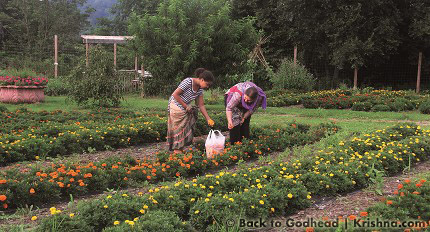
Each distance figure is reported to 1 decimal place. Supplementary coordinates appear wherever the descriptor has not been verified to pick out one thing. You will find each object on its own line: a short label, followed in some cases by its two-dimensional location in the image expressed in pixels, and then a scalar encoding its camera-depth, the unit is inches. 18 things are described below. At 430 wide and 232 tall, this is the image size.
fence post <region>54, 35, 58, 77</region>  812.3
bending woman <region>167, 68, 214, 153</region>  279.0
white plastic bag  265.8
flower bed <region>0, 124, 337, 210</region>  185.5
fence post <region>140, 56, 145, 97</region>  749.1
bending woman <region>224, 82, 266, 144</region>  275.1
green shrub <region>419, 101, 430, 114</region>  515.8
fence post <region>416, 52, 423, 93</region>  822.8
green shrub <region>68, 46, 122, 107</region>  541.6
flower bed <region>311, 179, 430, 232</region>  140.3
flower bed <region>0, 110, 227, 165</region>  275.7
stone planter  582.2
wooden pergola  849.8
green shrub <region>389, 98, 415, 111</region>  542.0
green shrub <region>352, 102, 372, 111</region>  550.3
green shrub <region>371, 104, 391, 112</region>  535.8
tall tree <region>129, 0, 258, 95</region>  500.7
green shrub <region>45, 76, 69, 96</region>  746.2
